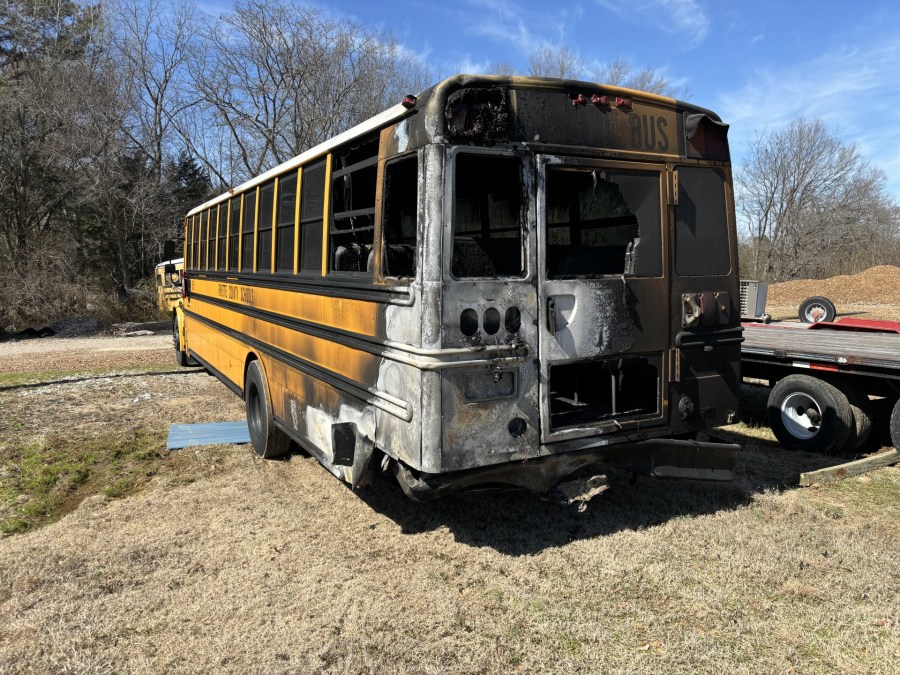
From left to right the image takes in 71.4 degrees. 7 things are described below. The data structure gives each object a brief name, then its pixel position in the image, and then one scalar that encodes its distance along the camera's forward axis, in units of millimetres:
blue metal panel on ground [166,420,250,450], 6258
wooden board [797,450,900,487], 4801
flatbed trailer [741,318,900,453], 5383
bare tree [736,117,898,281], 35969
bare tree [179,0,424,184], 24828
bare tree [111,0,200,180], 22219
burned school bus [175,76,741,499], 3281
